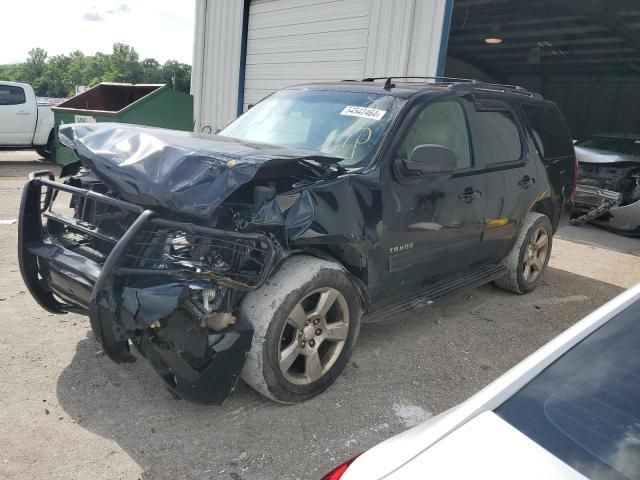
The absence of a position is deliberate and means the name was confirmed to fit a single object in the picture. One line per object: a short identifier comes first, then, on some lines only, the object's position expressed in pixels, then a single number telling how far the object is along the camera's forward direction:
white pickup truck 11.87
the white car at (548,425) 1.19
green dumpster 10.10
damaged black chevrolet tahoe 2.53
